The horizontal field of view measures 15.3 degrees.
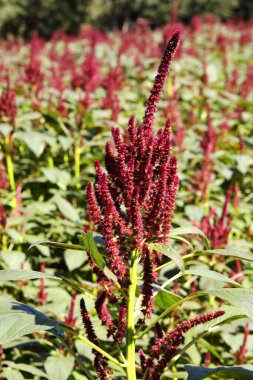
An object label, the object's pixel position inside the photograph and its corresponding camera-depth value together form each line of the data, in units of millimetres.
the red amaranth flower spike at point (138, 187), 1400
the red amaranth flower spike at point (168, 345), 1419
